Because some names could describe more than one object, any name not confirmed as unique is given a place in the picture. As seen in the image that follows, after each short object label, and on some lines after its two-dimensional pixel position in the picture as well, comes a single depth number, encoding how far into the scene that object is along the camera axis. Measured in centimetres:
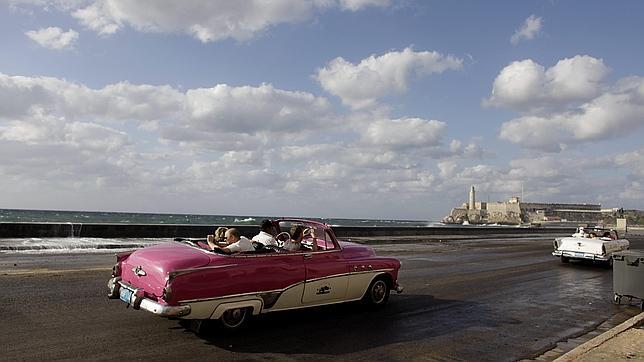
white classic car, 1758
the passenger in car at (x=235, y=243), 676
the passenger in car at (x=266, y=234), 770
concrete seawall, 2244
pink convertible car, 607
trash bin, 994
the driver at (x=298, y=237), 752
